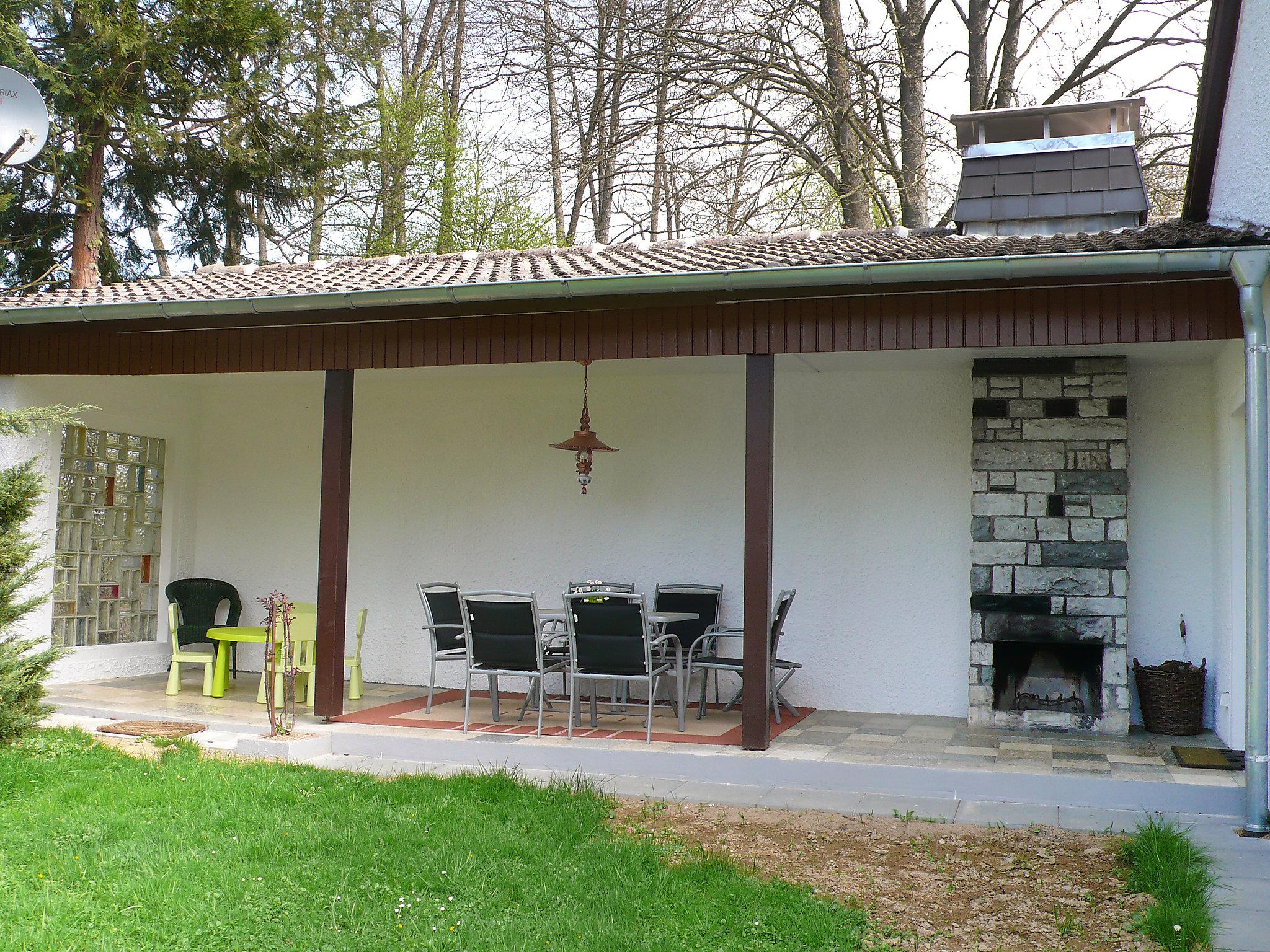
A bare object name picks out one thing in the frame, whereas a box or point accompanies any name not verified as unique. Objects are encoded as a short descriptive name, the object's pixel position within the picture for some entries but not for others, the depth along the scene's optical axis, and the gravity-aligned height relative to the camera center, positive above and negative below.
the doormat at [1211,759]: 5.59 -1.00
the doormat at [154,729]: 6.27 -1.07
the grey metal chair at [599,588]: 7.27 -0.24
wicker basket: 6.59 -0.80
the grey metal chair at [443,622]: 6.98 -0.47
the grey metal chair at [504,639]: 6.41 -0.52
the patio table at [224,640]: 7.55 -0.66
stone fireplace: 6.75 +0.11
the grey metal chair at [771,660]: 6.55 -0.65
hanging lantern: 7.41 +0.71
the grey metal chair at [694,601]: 7.74 -0.33
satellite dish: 6.80 +2.62
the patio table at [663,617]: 6.61 -0.39
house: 5.82 +0.86
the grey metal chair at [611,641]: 6.13 -0.50
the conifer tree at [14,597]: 5.52 -0.29
